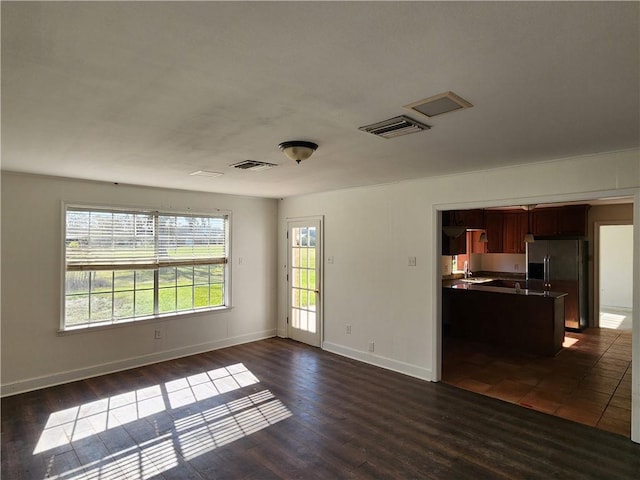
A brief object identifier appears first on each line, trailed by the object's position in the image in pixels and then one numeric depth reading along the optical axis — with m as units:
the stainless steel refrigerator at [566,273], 6.93
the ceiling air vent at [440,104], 1.97
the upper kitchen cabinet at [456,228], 6.55
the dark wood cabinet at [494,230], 8.12
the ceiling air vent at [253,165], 3.57
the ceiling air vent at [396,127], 2.36
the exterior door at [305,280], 5.89
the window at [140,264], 4.56
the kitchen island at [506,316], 5.44
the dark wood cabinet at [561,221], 7.18
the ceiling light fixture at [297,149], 2.83
